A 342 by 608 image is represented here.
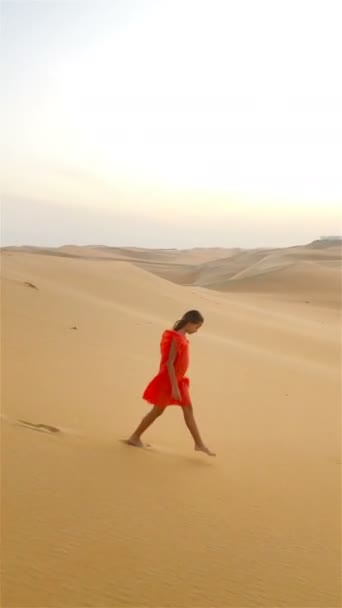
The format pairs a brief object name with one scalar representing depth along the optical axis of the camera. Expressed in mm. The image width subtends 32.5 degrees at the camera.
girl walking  4094
